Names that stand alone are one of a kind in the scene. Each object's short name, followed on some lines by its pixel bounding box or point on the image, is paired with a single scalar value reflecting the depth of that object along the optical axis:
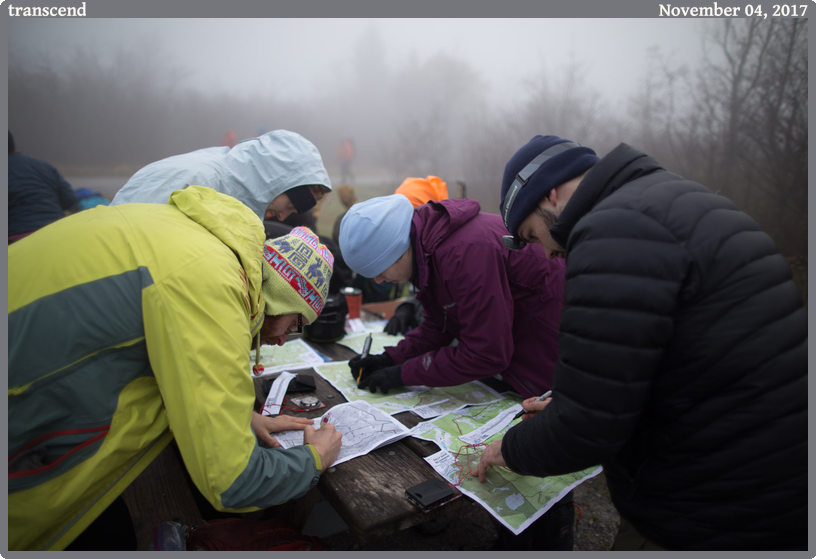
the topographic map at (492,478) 1.18
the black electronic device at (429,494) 1.13
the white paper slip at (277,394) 1.65
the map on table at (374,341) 2.41
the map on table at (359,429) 1.41
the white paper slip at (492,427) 1.47
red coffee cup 2.84
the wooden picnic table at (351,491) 1.11
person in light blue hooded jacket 2.15
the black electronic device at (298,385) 1.82
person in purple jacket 1.65
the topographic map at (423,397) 1.69
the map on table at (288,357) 2.12
